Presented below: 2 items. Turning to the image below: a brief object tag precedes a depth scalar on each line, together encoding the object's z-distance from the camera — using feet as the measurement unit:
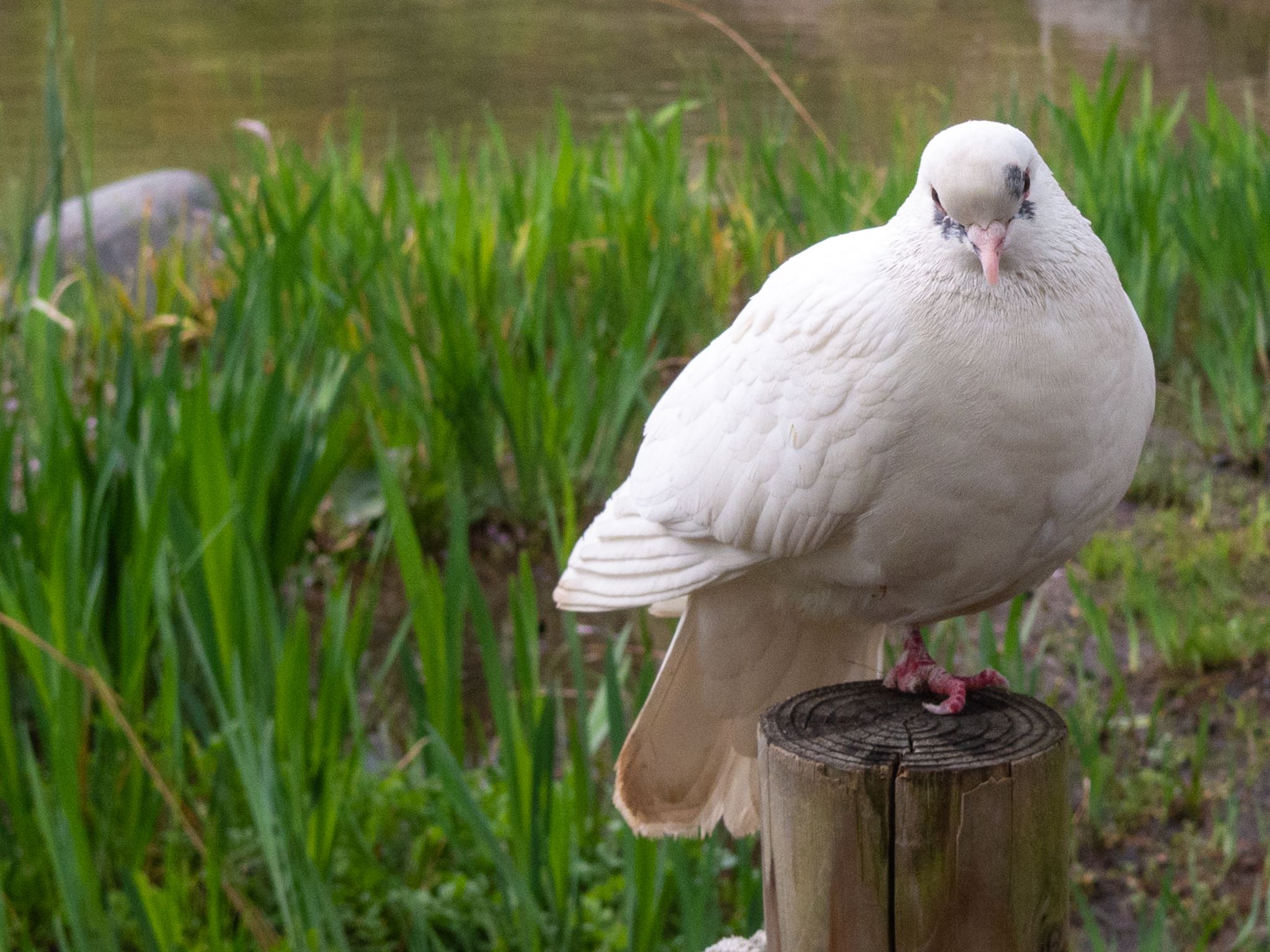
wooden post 4.13
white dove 4.17
